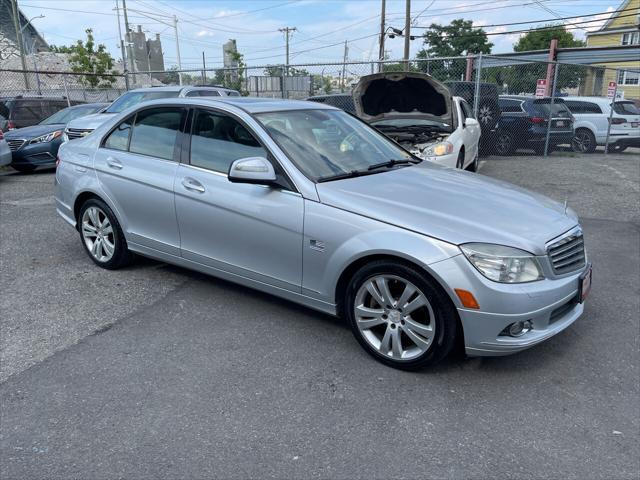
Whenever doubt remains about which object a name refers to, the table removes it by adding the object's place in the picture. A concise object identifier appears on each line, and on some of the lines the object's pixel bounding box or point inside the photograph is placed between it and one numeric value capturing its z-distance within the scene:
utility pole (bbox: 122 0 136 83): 49.15
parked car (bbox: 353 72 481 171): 8.43
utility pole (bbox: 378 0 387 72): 33.66
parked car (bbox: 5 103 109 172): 11.45
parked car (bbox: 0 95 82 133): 14.00
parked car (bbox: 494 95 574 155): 13.84
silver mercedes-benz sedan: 3.14
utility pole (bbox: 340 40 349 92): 13.01
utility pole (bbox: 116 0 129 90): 41.16
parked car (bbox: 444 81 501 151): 13.22
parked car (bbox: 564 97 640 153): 14.92
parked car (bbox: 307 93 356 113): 13.15
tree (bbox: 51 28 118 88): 32.28
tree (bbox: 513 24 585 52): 58.56
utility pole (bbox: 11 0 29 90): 32.50
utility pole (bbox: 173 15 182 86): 60.47
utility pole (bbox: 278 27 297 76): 62.53
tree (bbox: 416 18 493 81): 56.12
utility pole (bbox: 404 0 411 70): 30.57
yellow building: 33.21
